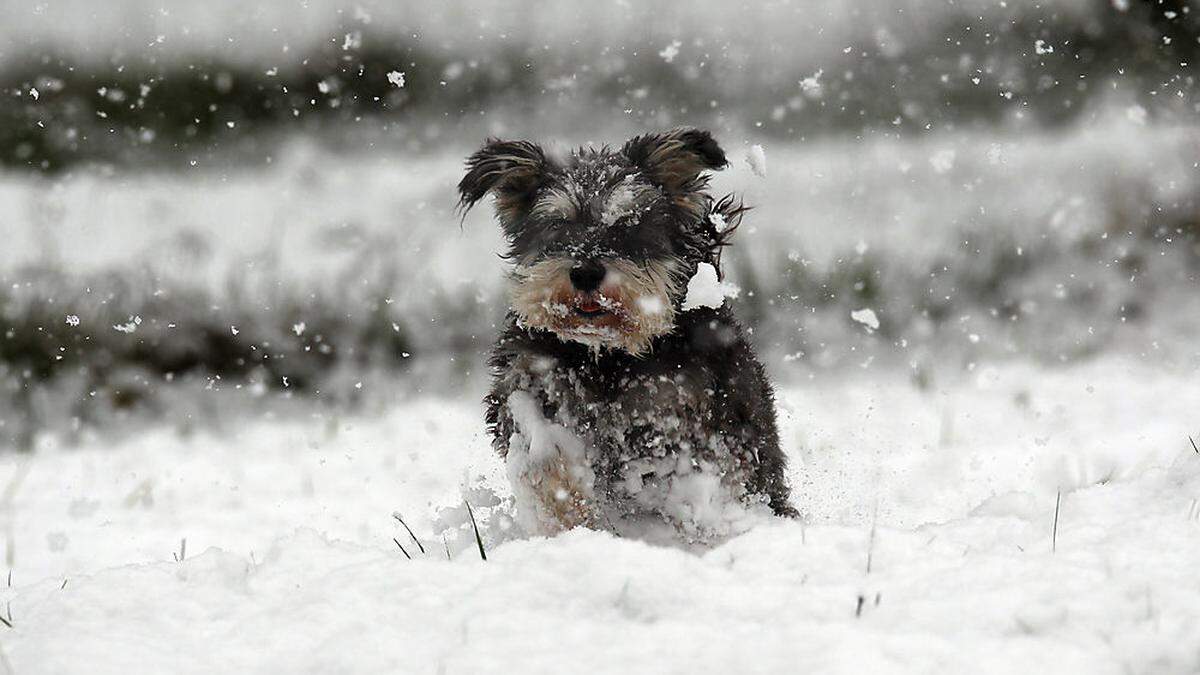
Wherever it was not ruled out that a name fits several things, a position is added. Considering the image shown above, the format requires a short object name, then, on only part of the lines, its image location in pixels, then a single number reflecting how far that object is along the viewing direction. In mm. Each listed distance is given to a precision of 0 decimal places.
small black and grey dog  7520
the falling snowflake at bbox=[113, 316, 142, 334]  16172
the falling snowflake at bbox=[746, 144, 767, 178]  7909
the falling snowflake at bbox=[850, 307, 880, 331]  16125
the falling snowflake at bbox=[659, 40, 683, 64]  20906
